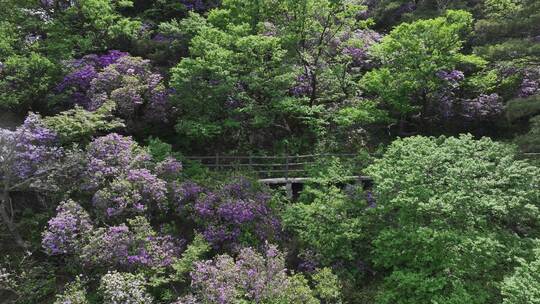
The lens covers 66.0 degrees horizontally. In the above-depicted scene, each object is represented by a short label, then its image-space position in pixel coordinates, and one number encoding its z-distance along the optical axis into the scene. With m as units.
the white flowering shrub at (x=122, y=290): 10.84
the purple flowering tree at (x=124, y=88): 17.08
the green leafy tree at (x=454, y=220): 10.66
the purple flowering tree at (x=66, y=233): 11.82
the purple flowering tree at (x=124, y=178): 12.80
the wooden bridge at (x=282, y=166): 16.55
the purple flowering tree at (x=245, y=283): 10.82
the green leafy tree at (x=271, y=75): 17.19
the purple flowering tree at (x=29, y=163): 13.05
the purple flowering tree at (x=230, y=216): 13.01
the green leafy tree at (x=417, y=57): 17.14
